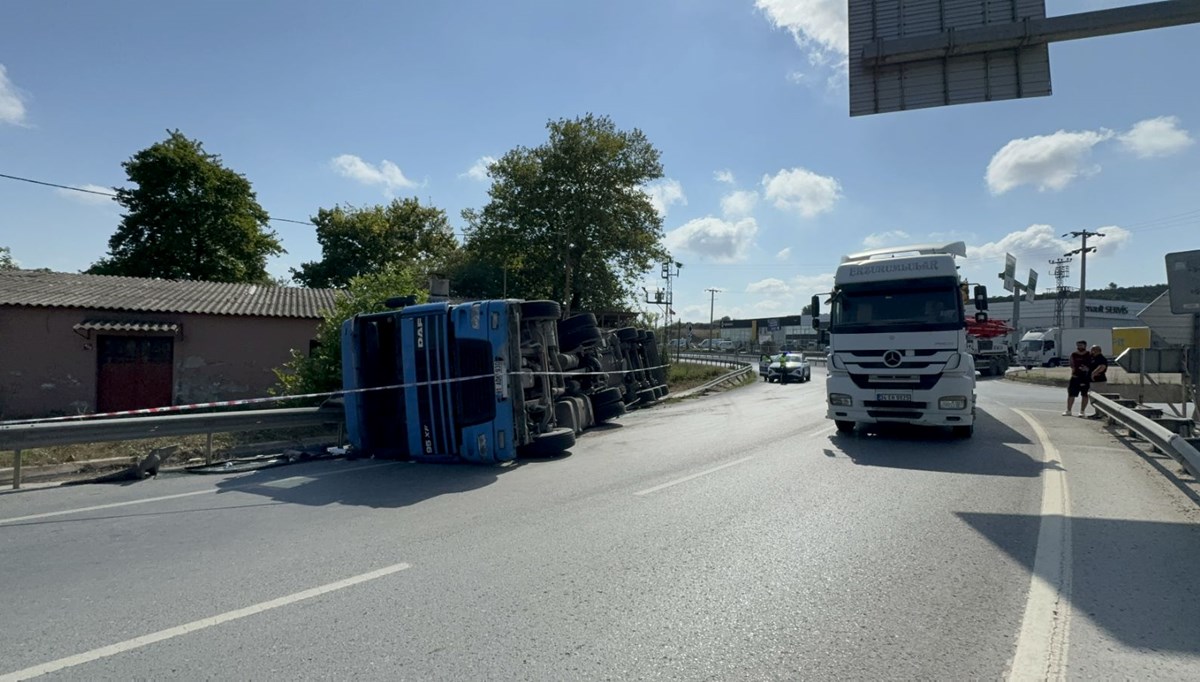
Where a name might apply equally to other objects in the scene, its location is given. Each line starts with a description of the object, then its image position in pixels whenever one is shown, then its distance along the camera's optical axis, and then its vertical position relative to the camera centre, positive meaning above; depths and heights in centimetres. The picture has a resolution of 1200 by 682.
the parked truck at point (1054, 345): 4775 -155
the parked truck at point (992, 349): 3528 -125
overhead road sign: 827 +371
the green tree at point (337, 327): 1312 +48
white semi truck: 1012 -23
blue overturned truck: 889 -55
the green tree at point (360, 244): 4341 +718
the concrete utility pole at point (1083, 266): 4997 +469
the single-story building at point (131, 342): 1700 +41
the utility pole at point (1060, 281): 6588 +462
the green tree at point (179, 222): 3475 +730
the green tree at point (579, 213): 3628 +730
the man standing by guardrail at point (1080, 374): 1469 -115
